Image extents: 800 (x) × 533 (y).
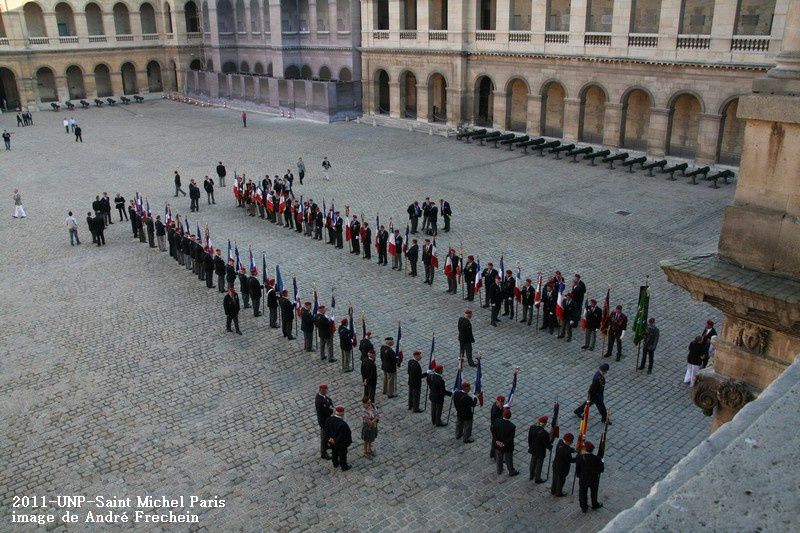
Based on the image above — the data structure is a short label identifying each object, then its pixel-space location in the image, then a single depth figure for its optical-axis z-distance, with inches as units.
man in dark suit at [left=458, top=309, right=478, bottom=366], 577.9
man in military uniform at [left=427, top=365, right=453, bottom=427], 482.3
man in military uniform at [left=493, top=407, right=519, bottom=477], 425.1
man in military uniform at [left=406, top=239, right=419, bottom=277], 765.9
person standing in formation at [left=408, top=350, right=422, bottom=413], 500.1
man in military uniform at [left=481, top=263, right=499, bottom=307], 668.7
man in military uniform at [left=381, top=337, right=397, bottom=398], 523.8
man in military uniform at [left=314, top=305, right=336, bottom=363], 583.2
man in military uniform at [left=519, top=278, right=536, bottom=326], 652.1
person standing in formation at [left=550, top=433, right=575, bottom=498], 400.8
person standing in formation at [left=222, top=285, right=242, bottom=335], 633.0
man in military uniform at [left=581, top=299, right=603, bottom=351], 596.7
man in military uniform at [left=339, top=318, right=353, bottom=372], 568.1
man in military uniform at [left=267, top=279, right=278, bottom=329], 650.2
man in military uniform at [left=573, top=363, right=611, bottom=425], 483.8
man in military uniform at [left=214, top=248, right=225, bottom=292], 741.3
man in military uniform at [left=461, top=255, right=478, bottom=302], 709.3
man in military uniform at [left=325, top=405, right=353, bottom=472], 431.5
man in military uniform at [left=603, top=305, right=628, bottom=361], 579.8
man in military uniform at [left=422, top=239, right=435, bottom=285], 755.0
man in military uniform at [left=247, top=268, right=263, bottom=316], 676.7
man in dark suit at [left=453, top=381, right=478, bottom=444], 463.5
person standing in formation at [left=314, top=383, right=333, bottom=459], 449.7
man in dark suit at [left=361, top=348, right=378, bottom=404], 506.8
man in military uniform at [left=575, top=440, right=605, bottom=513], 387.9
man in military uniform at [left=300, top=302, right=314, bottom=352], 600.7
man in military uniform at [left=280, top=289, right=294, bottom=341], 623.5
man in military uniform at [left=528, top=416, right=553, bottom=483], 414.6
